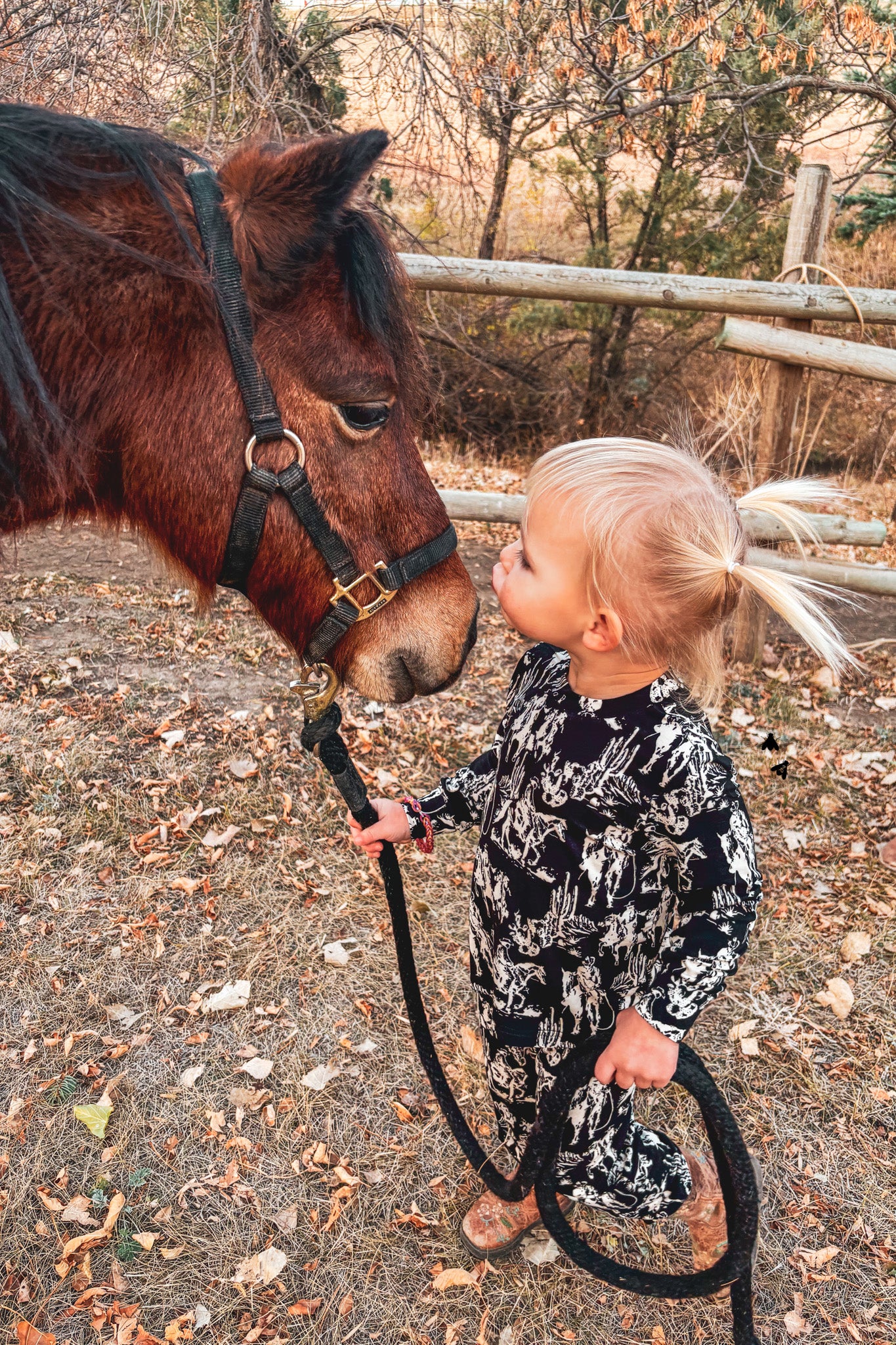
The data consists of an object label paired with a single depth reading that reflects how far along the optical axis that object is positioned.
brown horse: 1.42
